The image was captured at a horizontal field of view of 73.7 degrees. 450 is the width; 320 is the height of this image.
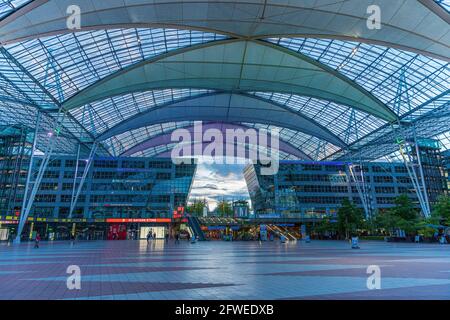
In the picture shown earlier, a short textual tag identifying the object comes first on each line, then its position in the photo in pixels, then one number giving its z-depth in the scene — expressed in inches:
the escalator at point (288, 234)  2178.9
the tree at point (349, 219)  2225.6
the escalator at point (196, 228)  2092.8
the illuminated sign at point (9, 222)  2088.8
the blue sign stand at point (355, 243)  1166.6
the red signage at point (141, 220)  2696.9
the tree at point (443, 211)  1476.4
